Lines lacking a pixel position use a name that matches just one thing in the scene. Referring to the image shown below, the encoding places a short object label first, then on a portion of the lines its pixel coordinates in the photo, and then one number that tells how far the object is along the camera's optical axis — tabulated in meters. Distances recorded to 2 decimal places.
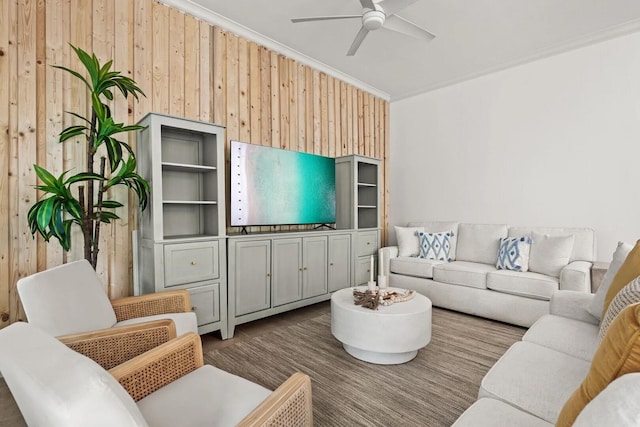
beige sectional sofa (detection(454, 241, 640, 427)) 0.59
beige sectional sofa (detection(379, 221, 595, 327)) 3.01
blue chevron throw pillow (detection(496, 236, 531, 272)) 3.36
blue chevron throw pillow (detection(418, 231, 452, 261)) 4.01
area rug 1.74
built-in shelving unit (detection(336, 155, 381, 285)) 4.09
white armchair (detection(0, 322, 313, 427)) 0.62
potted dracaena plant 1.87
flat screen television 3.15
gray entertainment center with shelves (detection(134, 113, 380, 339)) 2.48
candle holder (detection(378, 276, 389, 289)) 2.65
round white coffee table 2.16
